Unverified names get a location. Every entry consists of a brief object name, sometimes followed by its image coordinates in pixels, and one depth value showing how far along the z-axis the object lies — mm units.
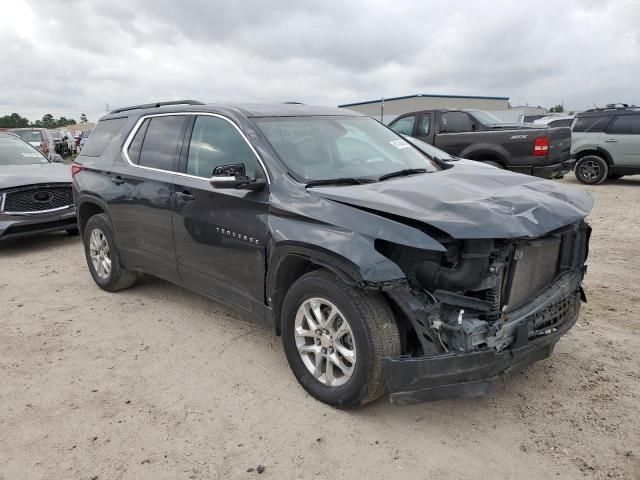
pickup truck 10383
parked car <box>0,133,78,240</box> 7344
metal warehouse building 41406
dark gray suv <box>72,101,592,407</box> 2816
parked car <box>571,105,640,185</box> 12383
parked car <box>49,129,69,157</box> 27766
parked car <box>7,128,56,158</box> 17531
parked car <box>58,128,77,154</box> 31561
